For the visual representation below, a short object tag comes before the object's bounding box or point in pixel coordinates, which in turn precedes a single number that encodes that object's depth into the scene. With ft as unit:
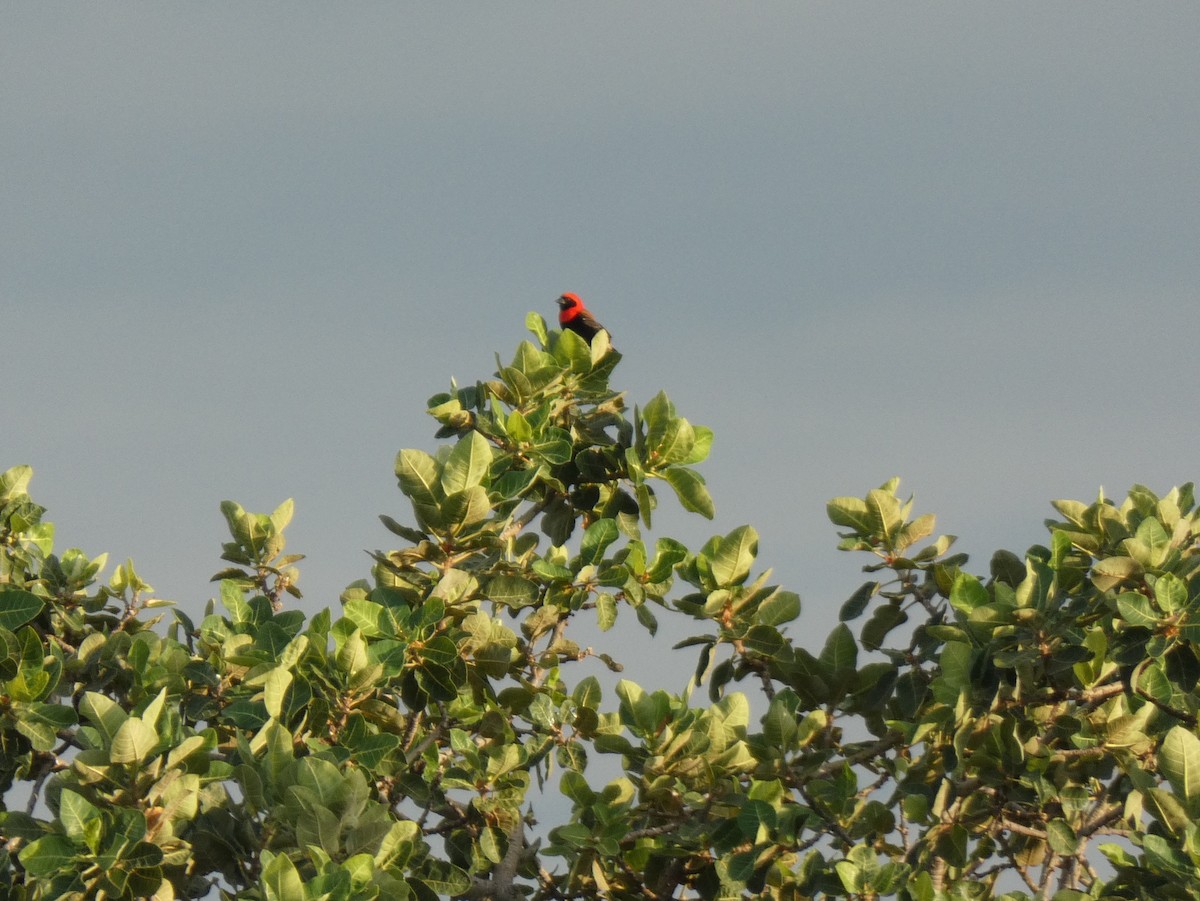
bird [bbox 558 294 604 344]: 104.78
